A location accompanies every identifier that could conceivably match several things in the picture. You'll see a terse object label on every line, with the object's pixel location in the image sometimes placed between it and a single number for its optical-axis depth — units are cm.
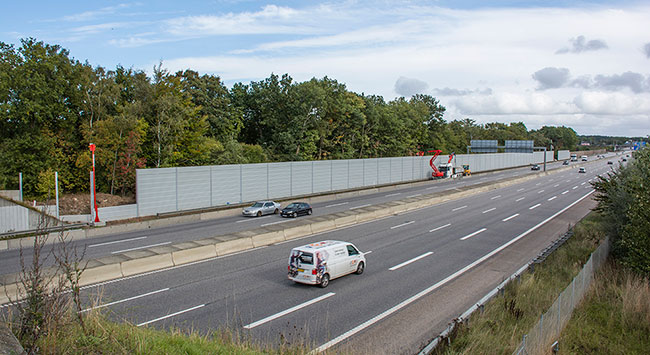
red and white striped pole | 2926
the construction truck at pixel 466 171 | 8206
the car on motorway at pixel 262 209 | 3472
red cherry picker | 7219
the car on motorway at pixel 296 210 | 3425
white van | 1588
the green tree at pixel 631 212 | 1931
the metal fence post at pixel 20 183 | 3177
